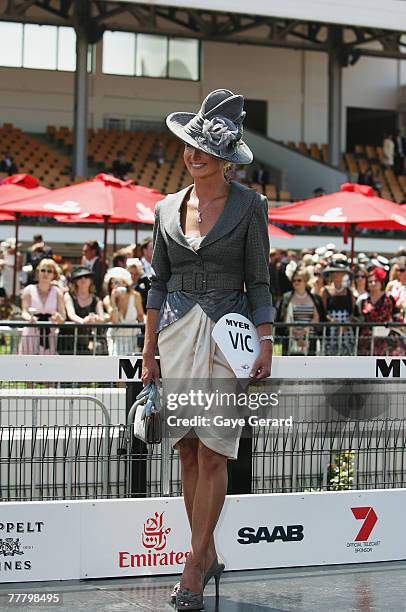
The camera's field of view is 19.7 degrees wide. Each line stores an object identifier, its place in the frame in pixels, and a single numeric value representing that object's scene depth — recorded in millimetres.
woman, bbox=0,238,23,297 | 17953
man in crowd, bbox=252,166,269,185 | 36219
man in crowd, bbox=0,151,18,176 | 31344
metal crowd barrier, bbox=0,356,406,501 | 6004
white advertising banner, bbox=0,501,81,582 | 5359
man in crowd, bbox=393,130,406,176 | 39275
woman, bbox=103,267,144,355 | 12570
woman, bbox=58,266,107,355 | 12406
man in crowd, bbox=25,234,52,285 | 16069
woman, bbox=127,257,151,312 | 13544
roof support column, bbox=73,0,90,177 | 32625
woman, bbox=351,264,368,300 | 15984
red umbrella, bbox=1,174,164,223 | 14859
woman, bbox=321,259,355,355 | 13984
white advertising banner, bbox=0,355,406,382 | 6734
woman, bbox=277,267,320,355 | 13852
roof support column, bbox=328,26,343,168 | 37406
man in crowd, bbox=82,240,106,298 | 15734
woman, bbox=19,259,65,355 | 12211
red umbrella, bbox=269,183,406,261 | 15273
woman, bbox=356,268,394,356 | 13984
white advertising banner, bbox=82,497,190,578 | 5441
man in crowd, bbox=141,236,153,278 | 14558
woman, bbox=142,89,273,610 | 4902
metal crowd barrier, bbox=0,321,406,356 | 10742
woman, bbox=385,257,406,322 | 14599
